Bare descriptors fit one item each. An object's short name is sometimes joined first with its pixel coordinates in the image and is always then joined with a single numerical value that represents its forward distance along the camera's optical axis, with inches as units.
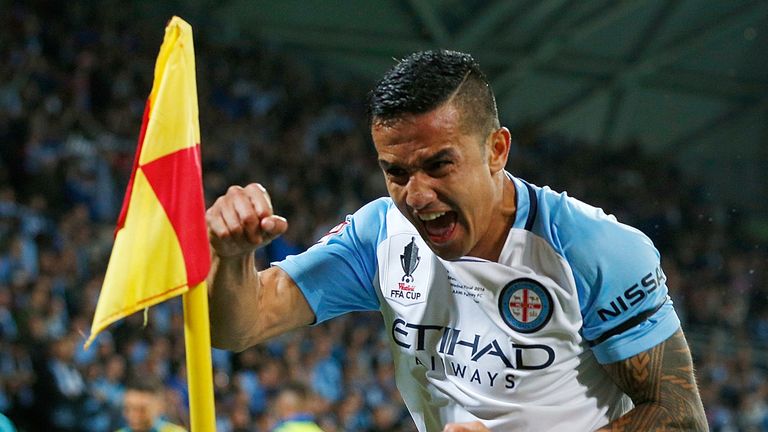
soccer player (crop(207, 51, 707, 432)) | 108.6
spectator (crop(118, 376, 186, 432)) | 227.1
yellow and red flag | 93.9
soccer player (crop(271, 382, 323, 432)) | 269.7
